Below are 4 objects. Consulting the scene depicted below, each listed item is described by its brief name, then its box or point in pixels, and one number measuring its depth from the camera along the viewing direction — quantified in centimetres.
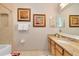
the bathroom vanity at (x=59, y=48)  70
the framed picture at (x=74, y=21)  107
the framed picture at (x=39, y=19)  111
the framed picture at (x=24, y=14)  110
